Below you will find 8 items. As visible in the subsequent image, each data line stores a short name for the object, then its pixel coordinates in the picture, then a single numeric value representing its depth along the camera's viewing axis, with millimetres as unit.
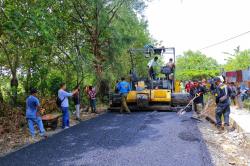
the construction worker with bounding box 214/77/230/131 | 9547
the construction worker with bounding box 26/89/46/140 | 8781
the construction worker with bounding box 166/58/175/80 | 15375
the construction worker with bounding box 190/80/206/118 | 13648
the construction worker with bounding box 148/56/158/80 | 15066
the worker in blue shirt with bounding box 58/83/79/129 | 10172
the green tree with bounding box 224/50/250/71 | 57209
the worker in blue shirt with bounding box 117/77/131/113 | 13969
